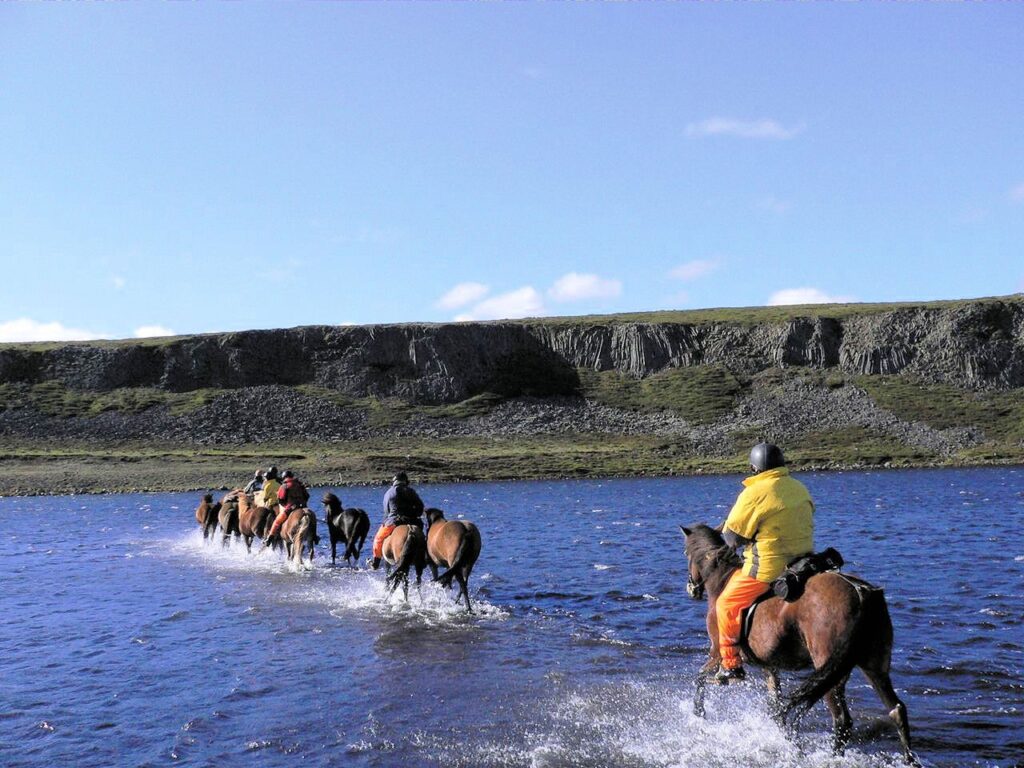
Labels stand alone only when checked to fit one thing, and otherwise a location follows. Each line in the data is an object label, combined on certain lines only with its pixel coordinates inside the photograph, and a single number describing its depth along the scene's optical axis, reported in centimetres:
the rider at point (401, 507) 1833
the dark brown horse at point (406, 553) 1753
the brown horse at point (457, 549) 1662
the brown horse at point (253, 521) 2669
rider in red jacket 2489
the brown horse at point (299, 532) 2314
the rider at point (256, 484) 3159
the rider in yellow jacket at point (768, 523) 913
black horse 2417
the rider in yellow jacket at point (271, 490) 2703
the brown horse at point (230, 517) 2922
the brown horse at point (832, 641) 804
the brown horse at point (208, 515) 3139
